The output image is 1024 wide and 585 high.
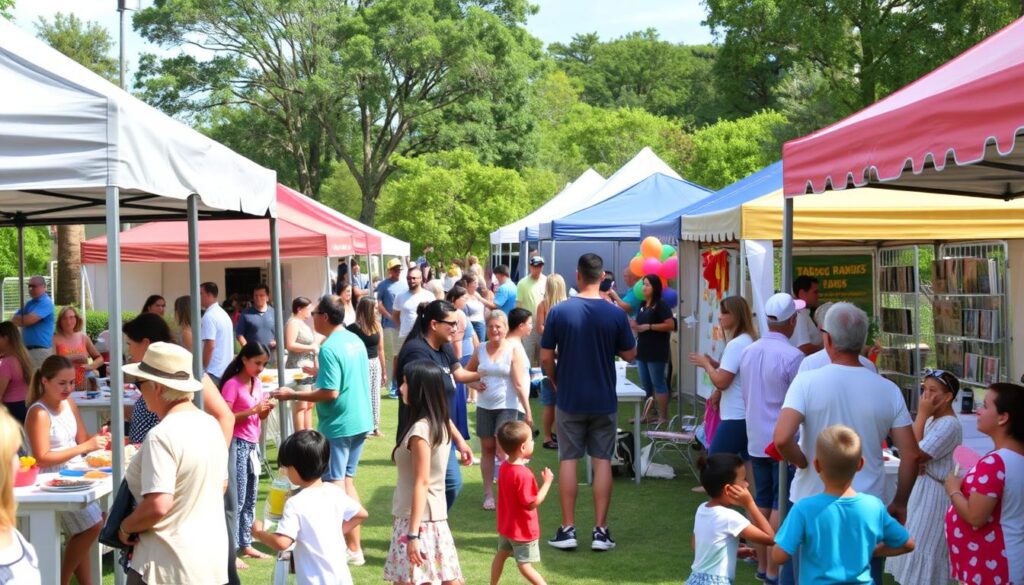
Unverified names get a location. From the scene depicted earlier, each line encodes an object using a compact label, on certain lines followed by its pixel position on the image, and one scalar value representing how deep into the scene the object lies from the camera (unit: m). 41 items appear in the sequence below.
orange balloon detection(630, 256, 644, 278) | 13.43
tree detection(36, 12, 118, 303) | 49.94
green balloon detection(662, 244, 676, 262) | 13.76
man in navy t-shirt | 6.94
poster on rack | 11.26
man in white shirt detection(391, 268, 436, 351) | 13.09
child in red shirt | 5.46
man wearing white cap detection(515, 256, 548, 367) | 14.59
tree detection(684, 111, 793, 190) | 47.97
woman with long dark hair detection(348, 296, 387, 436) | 10.60
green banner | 11.44
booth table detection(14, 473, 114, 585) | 4.90
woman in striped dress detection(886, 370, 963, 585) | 5.06
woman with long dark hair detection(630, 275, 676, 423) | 11.55
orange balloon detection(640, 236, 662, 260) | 13.43
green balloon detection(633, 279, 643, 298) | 12.98
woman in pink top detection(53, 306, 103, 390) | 9.94
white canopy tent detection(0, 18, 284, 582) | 4.34
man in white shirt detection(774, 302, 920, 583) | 4.50
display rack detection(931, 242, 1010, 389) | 9.38
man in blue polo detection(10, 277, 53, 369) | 11.41
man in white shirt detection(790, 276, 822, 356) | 7.59
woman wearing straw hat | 3.76
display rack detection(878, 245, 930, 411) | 10.45
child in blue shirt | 3.79
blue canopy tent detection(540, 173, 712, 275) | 15.11
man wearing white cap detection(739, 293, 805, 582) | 5.89
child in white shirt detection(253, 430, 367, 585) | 4.30
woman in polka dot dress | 3.99
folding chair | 9.13
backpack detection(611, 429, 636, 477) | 9.45
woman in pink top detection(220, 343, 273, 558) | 6.70
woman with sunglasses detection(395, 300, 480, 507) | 5.89
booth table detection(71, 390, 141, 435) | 8.30
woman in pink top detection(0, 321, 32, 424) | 7.46
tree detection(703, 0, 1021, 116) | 27.80
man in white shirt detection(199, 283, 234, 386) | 9.20
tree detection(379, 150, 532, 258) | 37.59
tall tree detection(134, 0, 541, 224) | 40.47
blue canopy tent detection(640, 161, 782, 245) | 9.37
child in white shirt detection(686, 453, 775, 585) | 4.36
